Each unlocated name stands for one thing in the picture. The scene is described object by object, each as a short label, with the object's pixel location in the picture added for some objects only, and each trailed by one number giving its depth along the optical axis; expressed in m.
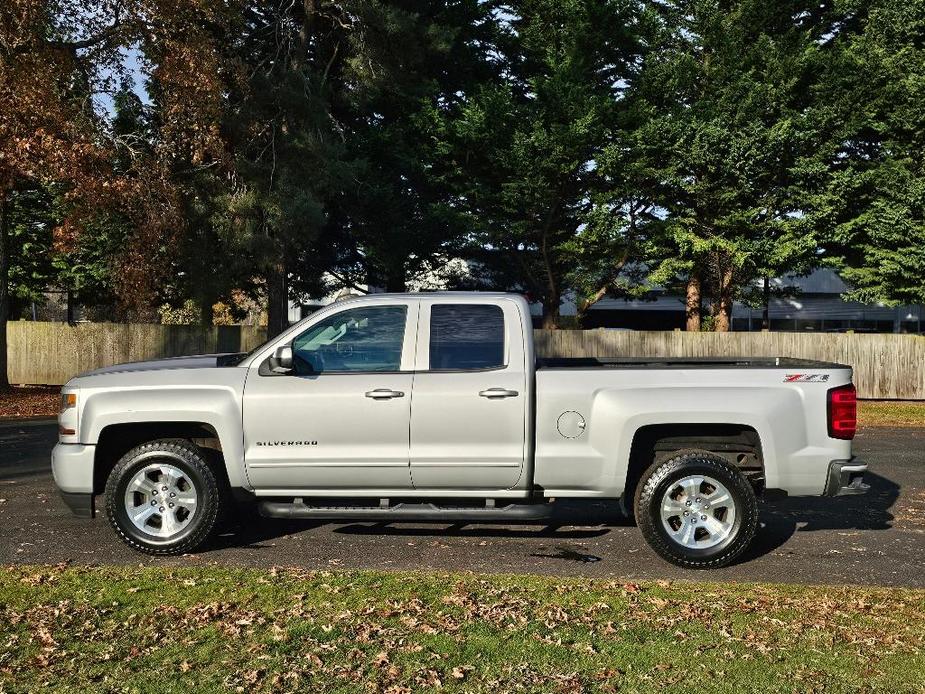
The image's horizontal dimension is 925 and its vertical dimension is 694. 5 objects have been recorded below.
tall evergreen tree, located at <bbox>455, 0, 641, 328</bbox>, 23.38
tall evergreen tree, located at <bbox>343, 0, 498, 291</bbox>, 22.91
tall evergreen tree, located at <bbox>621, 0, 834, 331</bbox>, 23.16
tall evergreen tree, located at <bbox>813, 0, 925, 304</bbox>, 22.17
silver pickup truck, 6.58
